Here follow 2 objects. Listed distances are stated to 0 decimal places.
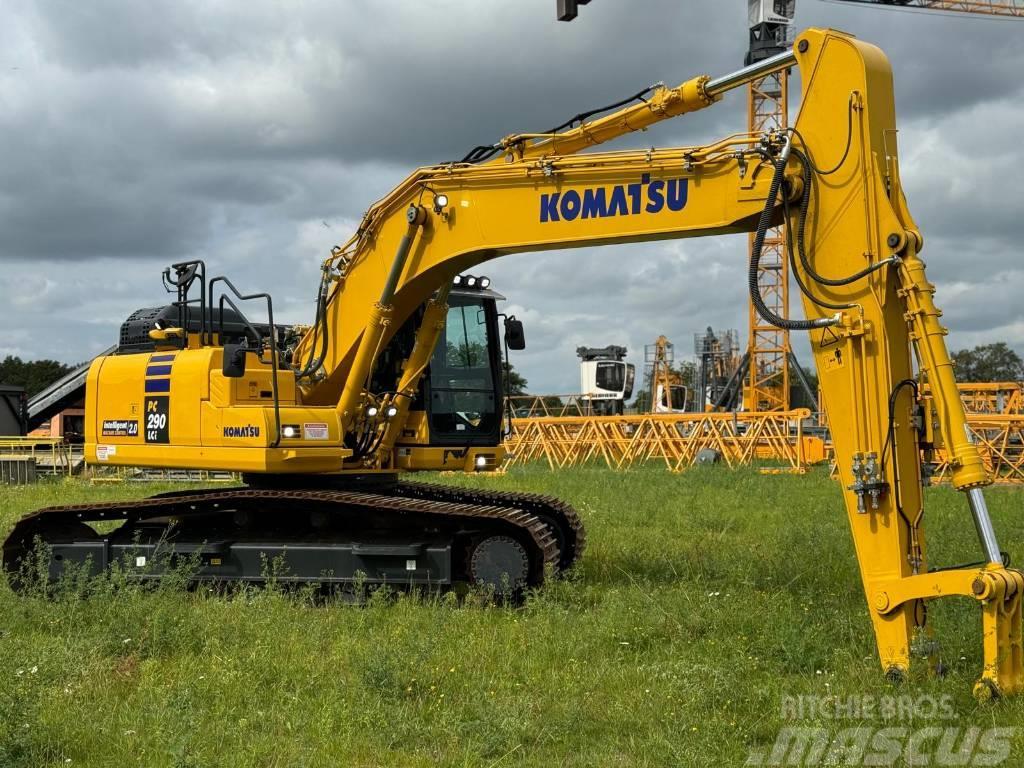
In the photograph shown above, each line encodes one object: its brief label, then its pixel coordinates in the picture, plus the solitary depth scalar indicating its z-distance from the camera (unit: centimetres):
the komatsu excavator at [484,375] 721
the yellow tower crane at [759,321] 4931
